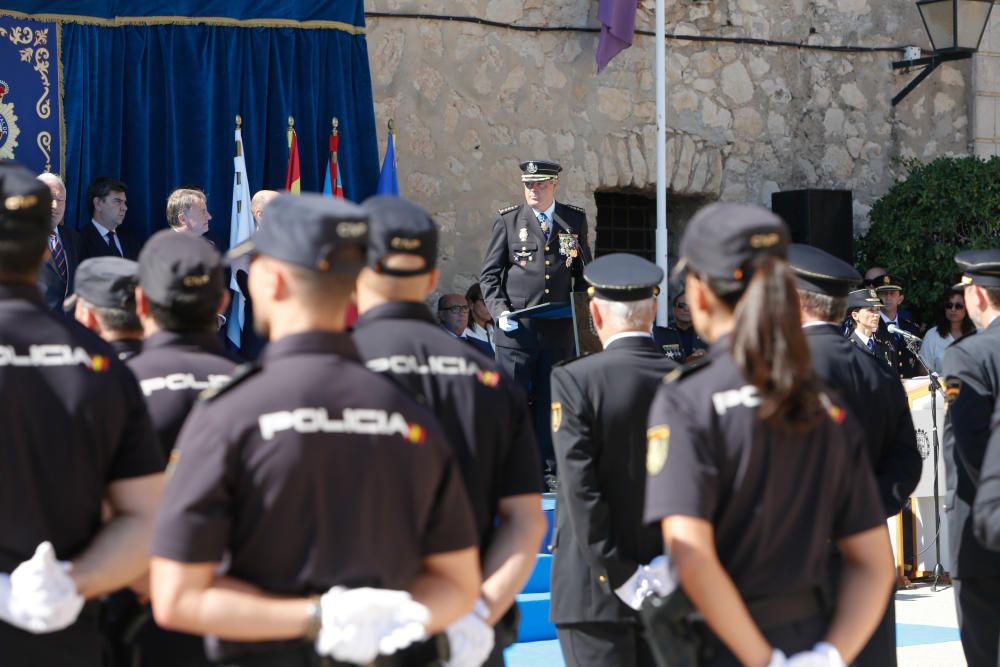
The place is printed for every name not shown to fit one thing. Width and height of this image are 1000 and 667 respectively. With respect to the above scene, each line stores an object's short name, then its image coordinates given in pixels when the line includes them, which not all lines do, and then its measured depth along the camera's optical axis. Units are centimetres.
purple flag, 2214
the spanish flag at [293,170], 1805
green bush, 2375
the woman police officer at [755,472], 518
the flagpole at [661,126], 2150
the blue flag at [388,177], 1906
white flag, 1692
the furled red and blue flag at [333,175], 1827
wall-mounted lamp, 2448
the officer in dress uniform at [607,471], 796
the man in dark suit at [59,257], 1402
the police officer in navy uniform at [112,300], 748
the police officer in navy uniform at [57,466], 555
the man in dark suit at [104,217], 1620
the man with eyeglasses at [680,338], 2114
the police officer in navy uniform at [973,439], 870
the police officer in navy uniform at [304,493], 469
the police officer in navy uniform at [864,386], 805
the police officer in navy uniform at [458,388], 615
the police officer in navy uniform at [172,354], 649
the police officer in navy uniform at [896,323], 2131
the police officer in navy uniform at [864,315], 1862
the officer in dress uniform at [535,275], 1731
